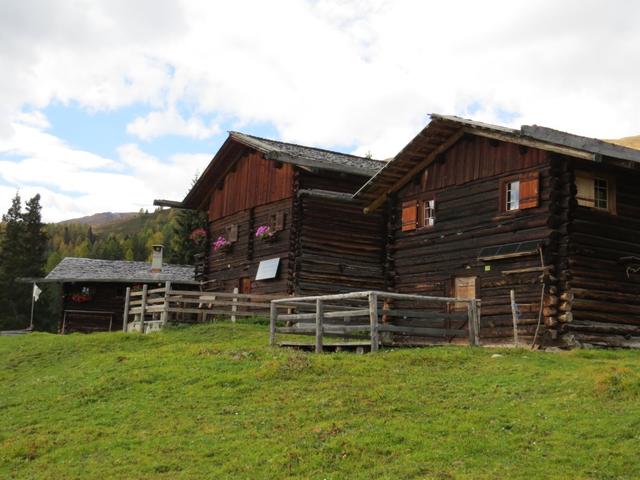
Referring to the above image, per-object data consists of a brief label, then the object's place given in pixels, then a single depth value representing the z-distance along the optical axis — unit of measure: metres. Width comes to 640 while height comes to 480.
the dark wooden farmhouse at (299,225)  33.03
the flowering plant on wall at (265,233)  34.41
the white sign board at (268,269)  33.66
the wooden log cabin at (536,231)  21.50
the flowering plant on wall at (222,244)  38.16
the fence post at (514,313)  21.21
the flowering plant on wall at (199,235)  40.81
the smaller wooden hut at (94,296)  47.62
